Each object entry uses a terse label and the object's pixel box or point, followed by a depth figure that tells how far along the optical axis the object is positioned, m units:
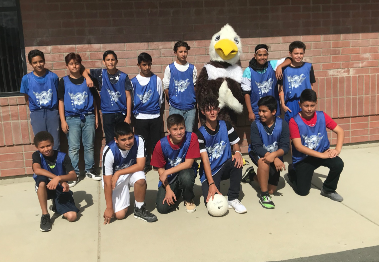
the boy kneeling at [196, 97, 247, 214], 4.13
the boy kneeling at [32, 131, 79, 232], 3.86
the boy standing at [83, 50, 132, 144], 5.11
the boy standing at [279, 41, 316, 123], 5.20
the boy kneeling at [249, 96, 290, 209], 4.25
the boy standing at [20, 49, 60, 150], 4.96
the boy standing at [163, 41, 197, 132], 5.25
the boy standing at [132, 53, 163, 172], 5.20
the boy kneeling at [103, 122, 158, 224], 3.85
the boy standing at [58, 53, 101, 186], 5.04
